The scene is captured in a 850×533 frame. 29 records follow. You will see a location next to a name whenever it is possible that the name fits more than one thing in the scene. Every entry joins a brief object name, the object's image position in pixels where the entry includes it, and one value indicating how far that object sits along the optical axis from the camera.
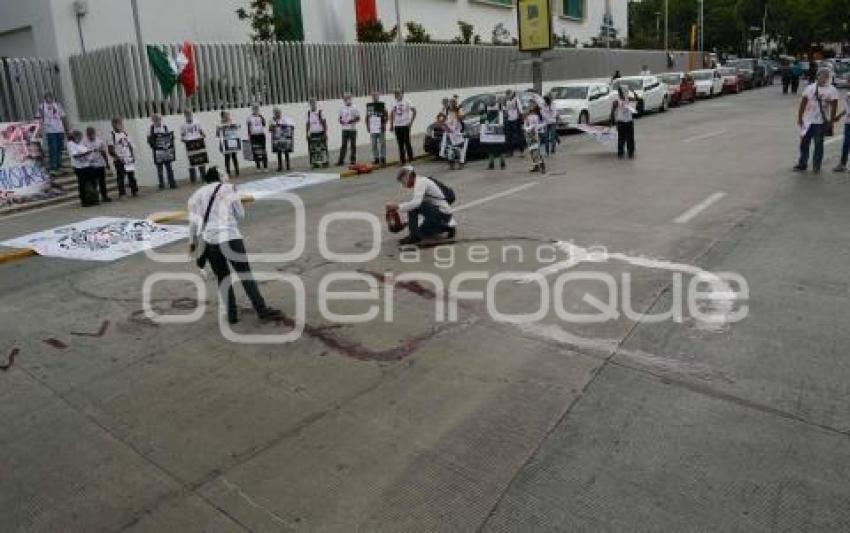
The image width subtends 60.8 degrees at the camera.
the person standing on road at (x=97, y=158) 14.64
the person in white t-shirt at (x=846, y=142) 13.62
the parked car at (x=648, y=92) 29.41
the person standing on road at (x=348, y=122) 18.81
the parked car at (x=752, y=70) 45.41
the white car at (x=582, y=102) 24.19
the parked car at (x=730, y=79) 41.12
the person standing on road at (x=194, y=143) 17.00
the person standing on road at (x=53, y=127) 16.45
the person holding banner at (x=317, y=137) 18.64
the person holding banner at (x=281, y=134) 18.55
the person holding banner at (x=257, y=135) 18.31
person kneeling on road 9.74
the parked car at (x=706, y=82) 37.91
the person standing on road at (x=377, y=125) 18.98
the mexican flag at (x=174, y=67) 17.66
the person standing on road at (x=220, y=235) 7.09
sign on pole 26.52
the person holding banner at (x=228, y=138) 17.64
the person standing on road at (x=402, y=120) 18.75
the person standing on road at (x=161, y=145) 16.39
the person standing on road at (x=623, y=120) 16.77
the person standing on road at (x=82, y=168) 14.52
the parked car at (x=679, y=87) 34.19
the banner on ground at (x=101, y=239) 10.89
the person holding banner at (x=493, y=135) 17.25
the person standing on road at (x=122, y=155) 15.38
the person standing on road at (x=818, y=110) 13.45
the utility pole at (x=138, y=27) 16.98
